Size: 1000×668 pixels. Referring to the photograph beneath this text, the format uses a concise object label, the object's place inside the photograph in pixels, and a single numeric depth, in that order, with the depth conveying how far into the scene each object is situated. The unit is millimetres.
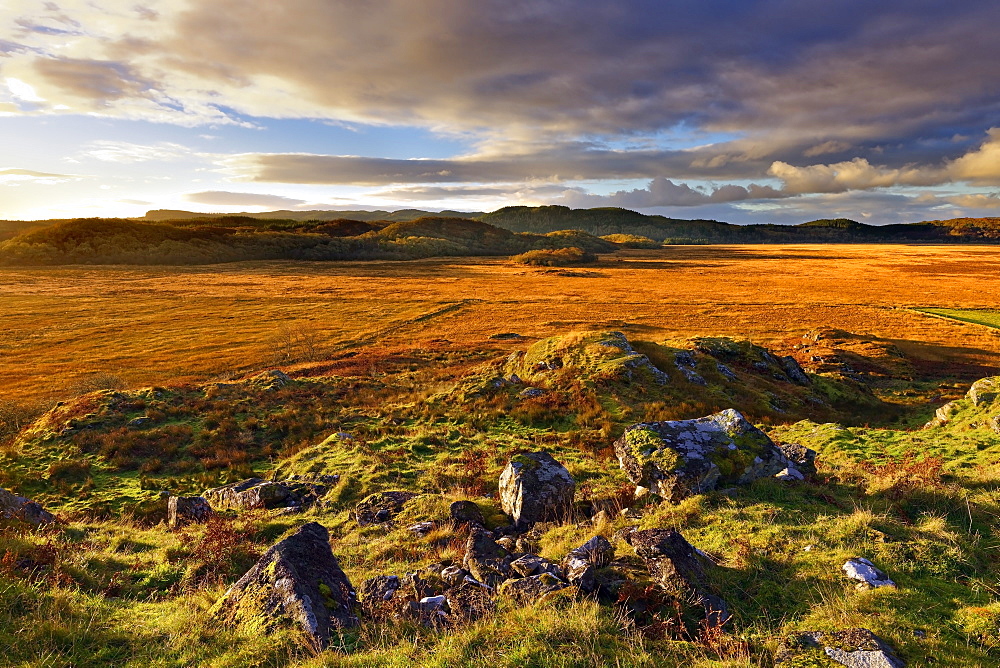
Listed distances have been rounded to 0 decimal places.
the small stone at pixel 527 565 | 7812
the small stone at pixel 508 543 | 9898
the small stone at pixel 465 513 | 11231
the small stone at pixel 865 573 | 6672
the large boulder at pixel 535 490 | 11352
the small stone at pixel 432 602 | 7117
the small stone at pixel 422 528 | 10844
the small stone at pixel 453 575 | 7973
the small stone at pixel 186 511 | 13156
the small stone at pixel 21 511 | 11234
